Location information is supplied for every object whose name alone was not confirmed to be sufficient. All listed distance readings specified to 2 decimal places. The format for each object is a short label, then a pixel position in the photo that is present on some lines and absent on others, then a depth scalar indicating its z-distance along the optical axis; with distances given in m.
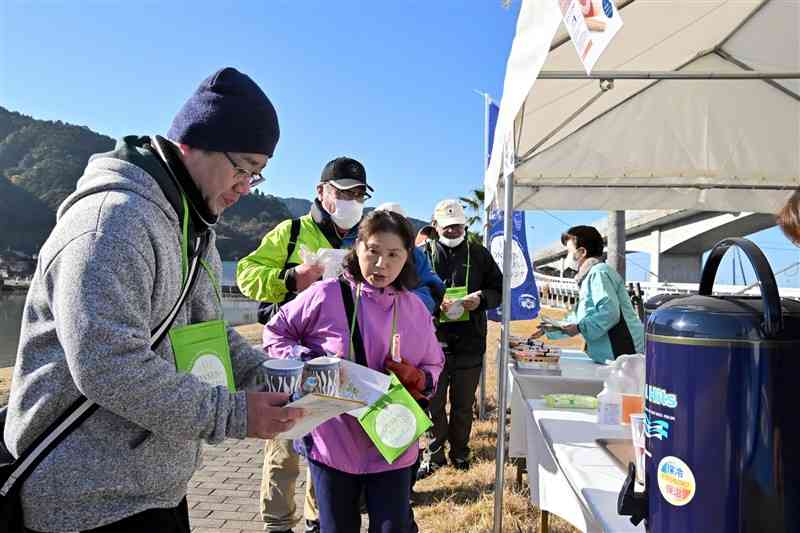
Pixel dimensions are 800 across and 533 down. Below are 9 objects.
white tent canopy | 3.48
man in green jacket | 3.07
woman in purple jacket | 2.17
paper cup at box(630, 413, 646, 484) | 1.20
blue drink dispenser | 0.91
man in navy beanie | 1.08
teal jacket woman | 3.59
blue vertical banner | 6.53
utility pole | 9.42
